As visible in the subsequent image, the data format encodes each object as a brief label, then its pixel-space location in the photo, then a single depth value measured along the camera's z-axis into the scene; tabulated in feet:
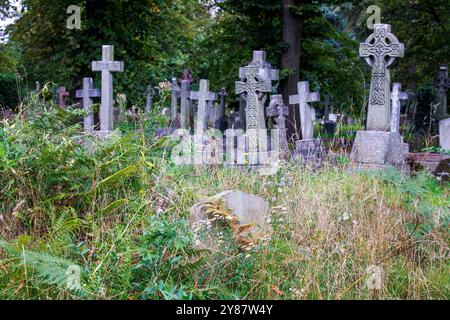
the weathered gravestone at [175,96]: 58.23
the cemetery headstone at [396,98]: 54.12
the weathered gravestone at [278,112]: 35.22
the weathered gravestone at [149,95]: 62.30
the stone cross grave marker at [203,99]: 40.83
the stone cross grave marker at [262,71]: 33.81
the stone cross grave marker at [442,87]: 61.82
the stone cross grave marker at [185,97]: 52.31
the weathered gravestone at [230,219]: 15.83
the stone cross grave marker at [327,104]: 80.33
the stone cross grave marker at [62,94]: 55.83
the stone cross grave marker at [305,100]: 36.91
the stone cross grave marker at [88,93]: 42.86
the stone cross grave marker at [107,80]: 38.96
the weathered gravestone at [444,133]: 44.88
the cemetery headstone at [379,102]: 33.88
